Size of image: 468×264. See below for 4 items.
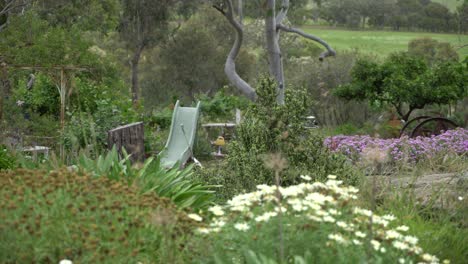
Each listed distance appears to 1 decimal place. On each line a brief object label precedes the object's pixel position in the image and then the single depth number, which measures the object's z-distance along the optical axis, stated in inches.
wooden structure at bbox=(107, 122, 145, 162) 317.4
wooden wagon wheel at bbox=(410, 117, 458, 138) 474.3
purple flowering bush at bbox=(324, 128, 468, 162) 374.9
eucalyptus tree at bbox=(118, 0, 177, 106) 1182.9
